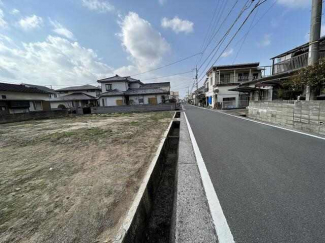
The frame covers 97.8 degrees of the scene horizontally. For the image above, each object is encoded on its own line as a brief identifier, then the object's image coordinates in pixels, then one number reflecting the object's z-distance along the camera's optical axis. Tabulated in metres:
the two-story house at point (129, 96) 28.36
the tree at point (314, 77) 6.33
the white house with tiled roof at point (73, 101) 31.09
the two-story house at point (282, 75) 10.65
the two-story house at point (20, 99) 19.40
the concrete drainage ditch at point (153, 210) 1.78
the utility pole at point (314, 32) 6.75
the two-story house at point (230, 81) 24.89
